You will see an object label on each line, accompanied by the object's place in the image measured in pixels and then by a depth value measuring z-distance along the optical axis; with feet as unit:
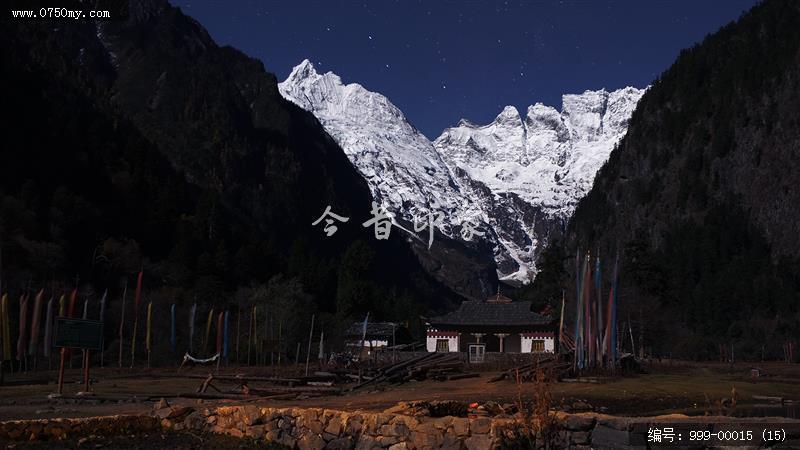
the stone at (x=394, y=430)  48.06
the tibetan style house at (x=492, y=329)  263.70
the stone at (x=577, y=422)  42.03
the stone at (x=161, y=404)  70.45
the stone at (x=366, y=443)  49.26
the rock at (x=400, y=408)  53.98
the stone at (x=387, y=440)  48.29
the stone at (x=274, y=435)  56.79
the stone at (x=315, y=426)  53.98
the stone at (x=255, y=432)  58.29
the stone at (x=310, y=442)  53.36
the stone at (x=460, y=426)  44.86
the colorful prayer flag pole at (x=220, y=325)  199.72
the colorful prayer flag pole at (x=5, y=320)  148.05
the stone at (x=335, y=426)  52.47
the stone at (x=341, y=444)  51.16
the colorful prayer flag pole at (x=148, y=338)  190.83
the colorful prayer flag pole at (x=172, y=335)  201.27
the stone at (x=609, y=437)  39.01
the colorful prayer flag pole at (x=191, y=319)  203.62
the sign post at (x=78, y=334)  95.30
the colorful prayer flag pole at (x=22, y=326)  166.21
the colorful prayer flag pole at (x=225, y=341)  196.54
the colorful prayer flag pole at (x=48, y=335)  172.62
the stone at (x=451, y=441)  44.65
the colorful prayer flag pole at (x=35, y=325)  168.14
